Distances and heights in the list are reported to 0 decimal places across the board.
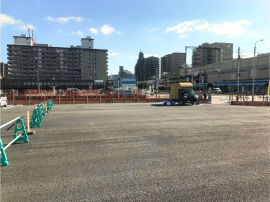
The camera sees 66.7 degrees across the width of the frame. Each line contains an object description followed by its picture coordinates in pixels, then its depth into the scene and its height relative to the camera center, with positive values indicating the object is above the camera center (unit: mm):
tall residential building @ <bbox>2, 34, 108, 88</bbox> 100875 +15211
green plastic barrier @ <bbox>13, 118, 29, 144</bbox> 7352 -1637
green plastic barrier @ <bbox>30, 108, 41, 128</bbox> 10093 -1267
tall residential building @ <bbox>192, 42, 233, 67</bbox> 105000 +21018
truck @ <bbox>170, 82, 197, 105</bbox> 25781 -53
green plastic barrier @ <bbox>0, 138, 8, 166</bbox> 5100 -1678
